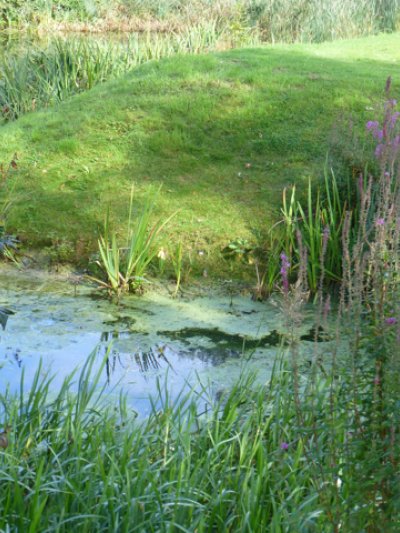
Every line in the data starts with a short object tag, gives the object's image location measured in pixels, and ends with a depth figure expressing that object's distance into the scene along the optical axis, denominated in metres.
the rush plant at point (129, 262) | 5.00
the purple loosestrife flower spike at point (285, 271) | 2.19
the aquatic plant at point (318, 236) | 5.09
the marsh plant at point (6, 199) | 5.43
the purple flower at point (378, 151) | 4.16
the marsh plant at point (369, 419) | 2.07
